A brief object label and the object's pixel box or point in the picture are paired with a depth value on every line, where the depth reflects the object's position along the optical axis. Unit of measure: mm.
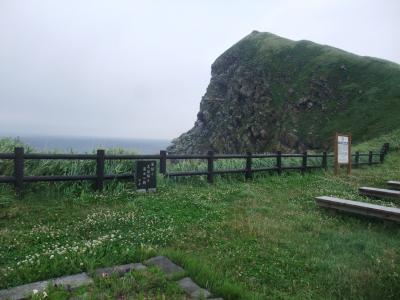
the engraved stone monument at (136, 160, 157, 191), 10983
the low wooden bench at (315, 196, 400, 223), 8492
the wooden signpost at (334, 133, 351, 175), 19109
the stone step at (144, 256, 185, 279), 4948
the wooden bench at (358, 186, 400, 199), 11570
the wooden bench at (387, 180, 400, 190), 14186
